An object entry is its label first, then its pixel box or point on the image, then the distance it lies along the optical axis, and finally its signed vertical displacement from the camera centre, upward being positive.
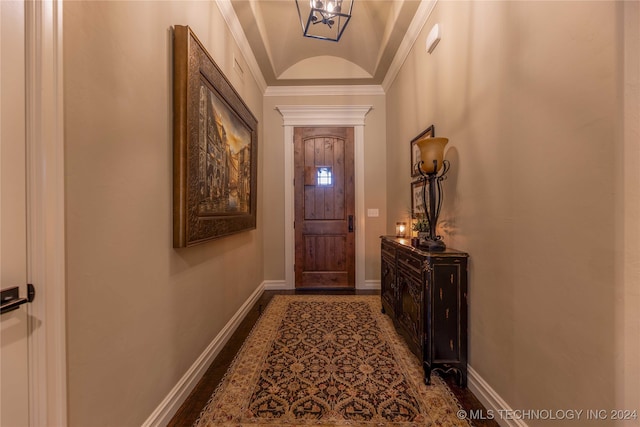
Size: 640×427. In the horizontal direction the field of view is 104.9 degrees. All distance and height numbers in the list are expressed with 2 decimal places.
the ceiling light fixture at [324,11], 1.95 +2.28
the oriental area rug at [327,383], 1.44 -1.20
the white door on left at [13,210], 0.73 +0.01
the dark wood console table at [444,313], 1.66 -0.71
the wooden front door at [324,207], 3.87 +0.05
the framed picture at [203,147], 1.47 +0.46
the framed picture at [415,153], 2.34 +0.62
